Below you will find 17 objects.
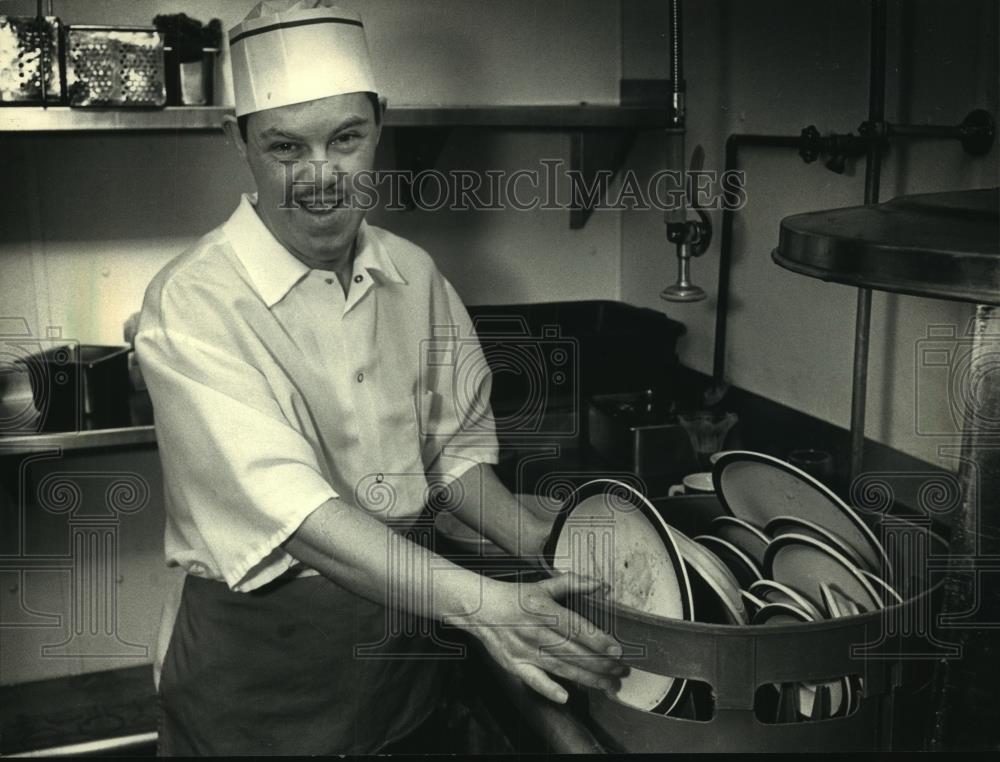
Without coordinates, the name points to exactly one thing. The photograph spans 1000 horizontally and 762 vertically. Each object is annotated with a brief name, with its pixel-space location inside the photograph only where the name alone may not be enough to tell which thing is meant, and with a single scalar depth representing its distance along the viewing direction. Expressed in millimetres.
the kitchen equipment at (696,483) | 1417
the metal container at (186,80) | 1762
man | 1095
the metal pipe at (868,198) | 1323
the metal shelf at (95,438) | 1790
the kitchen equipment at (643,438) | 1722
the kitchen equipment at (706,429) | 1729
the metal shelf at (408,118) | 1676
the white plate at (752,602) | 973
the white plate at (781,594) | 926
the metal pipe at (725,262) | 1759
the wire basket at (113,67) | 1688
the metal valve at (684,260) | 1613
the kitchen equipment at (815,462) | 1569
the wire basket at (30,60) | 1665
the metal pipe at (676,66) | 1486
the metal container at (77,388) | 1840
